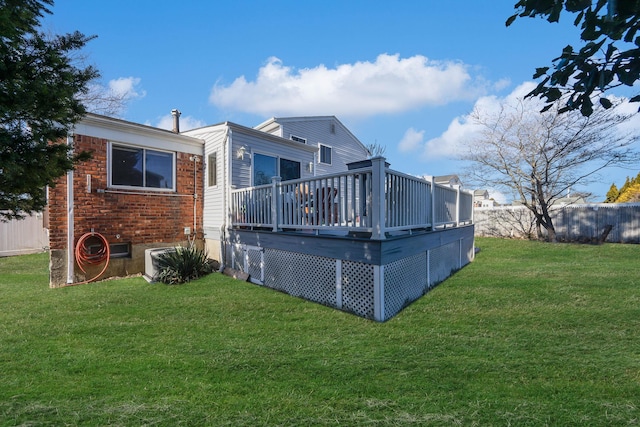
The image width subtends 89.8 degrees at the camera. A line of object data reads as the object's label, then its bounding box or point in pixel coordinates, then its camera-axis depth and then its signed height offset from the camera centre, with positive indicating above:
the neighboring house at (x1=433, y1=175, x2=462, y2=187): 29.83 +3.68
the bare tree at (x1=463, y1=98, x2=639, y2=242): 12.70 +2.85
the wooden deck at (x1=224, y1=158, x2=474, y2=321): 4.40 -0.38
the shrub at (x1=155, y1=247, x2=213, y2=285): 6.49 -0.99
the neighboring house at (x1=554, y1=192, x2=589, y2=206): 15.54 +1.01
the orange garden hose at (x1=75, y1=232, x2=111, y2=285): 6.68 -0.74
